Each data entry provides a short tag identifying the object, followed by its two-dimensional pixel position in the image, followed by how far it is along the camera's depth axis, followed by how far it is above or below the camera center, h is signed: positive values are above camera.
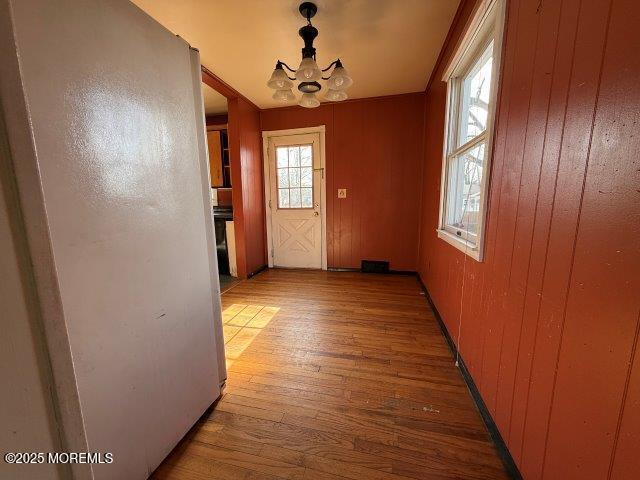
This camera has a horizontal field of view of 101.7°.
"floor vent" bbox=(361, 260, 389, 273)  3.97 -1.06
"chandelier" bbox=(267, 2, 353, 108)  1.92 +0.93
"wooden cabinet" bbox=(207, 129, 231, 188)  4.19 +0.67
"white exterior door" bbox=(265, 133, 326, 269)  3.98 -0.04
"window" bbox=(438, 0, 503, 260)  1.48 +0.48
